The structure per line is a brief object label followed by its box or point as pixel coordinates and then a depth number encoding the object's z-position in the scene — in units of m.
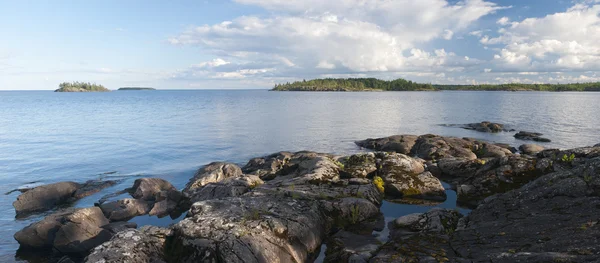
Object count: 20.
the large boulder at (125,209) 17.27
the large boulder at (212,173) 21.51
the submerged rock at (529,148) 32.62
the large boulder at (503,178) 16.09
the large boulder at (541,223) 7.49
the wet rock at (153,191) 19.03
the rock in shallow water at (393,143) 34.81
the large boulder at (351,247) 10.21
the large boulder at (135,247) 9.78
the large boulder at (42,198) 19.39
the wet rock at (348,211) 13.66
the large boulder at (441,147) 29.39
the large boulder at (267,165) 23.82
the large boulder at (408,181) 17.23
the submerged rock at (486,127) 52.28
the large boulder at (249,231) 10.08
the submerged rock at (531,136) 43.22
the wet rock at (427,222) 12.09
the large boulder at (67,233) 13.49
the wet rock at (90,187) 22.31
